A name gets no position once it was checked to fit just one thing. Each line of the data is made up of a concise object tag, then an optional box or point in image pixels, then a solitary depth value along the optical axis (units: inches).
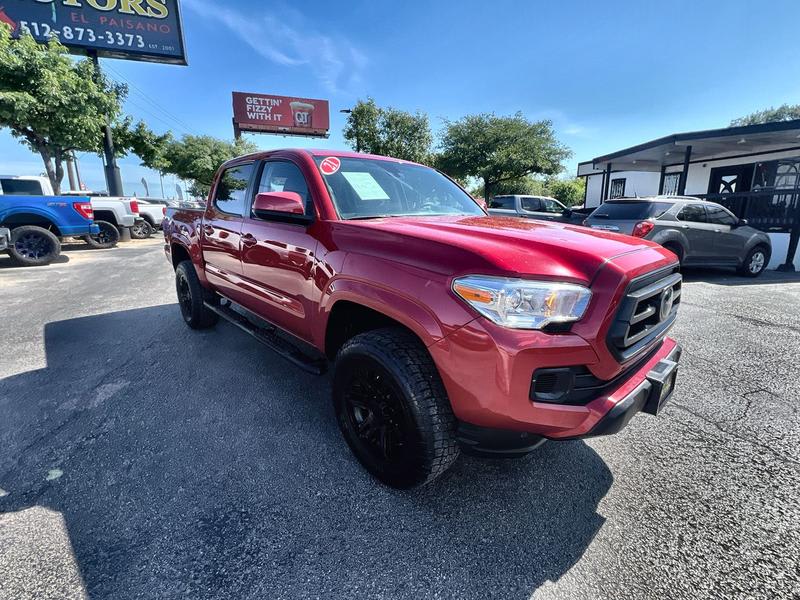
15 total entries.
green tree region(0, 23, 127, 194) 430.0
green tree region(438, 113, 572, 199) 917.8
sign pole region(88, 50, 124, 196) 631.2
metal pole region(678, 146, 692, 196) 473.1
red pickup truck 62.4
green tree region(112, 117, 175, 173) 710.6
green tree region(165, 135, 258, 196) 1360.7
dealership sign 610.9
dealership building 382.0
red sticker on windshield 106.0
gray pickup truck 495.2
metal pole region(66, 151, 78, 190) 1031.1
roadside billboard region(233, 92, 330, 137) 1535.4
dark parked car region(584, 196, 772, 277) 274.2
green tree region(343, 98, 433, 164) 1028.4
